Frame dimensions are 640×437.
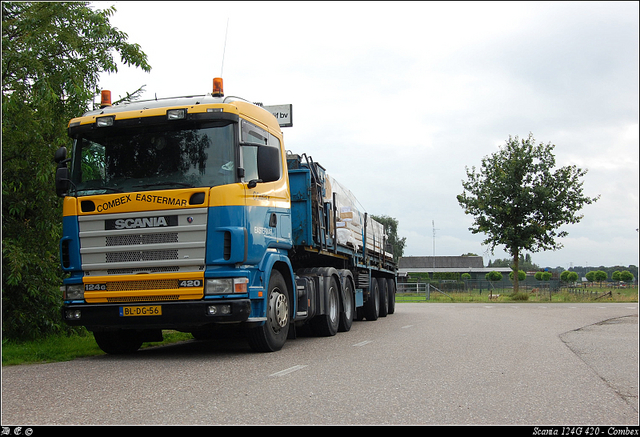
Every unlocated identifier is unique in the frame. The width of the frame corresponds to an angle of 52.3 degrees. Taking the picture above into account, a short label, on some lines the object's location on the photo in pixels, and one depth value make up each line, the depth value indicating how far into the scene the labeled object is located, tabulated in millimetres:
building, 99562
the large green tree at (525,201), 36062
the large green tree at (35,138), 10344
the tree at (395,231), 111188
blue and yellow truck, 8258
